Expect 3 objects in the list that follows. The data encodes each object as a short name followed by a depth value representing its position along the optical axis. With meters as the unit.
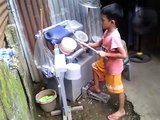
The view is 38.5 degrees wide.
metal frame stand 2.62
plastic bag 3.12
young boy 2.73
